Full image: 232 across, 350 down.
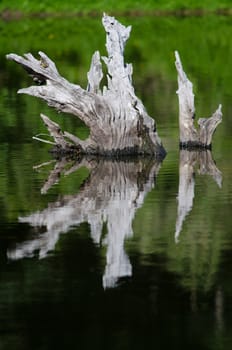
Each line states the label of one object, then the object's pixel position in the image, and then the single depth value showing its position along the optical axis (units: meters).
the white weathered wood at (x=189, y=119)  21.77
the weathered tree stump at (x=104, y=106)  21.11
